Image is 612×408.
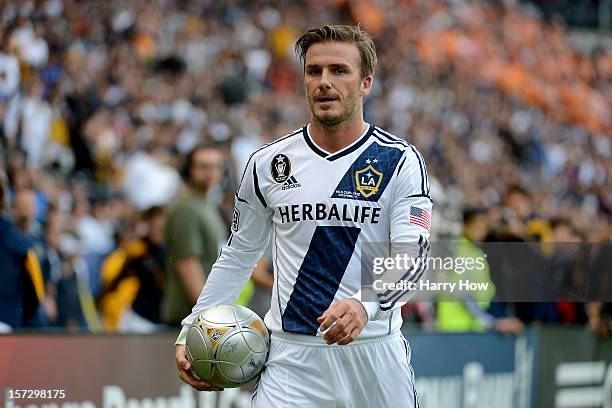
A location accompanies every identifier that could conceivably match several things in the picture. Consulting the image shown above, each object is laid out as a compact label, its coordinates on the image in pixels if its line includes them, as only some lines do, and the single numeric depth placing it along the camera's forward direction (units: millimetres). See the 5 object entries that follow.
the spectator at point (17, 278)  12523
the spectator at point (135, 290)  14695
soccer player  8641
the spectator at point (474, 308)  14391
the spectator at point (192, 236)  13727
